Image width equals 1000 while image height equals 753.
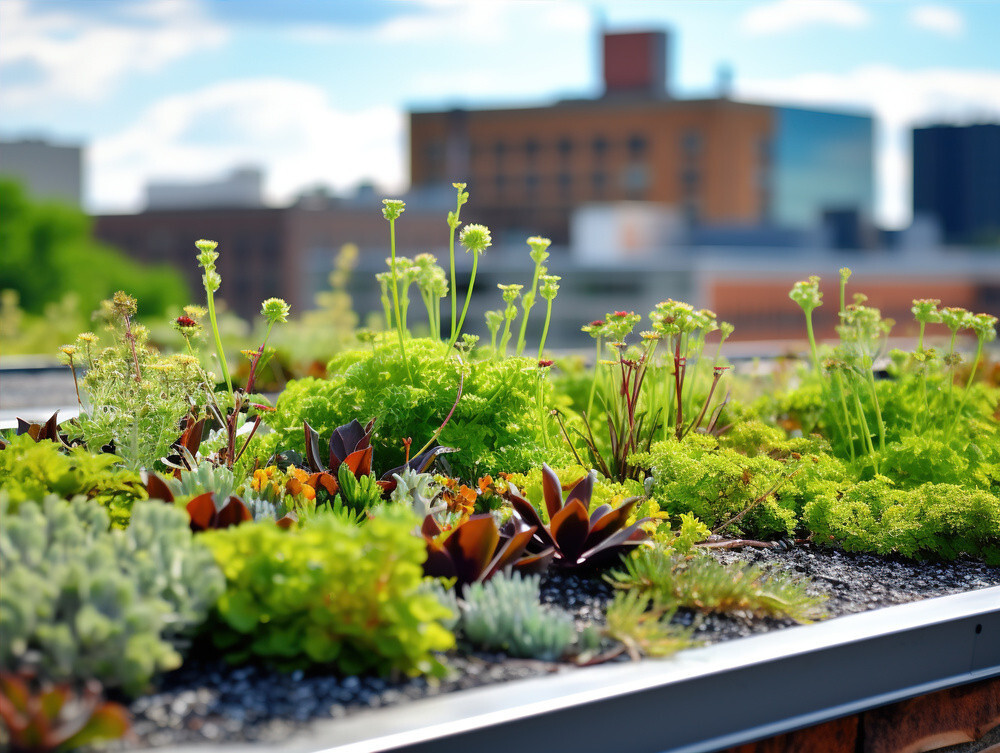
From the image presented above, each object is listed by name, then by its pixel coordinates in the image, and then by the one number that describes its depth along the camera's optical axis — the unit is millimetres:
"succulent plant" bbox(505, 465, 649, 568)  2949
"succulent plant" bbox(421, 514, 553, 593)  2633
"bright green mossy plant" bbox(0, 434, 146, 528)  2807
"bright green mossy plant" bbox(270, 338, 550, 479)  3723
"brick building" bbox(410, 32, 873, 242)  81250
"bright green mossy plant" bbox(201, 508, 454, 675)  2154
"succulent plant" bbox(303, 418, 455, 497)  3334
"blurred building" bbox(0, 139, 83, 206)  83875
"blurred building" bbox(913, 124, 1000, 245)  108438
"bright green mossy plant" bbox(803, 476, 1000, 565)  3438
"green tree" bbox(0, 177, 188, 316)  61438
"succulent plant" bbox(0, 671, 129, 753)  1753
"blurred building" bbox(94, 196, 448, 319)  69562
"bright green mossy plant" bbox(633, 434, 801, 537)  3529
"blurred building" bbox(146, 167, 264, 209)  78500
